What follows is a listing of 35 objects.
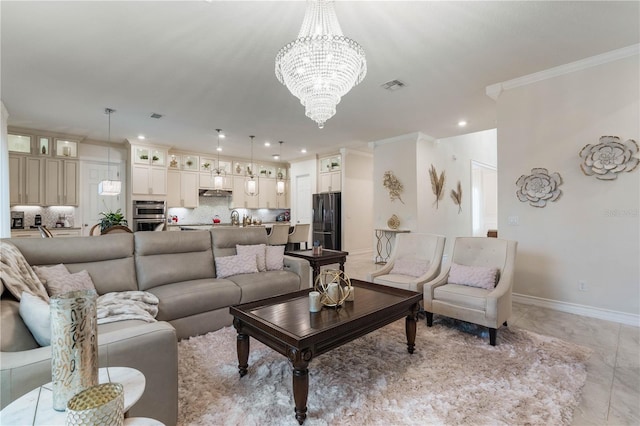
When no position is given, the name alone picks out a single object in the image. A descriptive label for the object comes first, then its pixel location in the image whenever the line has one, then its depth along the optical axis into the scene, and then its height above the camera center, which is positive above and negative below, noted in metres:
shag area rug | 1.68 -1.19
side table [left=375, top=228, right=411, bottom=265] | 6.68 -0.76
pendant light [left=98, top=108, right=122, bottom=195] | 5.09 +0.40
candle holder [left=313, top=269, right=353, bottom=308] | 2.19 -0.62
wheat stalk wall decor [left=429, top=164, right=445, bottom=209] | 6.50 +0.61
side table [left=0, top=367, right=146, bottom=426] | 0.81 -0.58
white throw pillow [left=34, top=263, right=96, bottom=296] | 2.17 -0.54
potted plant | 4.27 -0.14
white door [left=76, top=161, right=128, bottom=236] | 6.46 +0.32
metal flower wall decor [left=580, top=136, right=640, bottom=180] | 3.05 +0.58
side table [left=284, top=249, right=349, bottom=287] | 4.12 -0.68
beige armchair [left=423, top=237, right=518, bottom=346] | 2.59 -0.78
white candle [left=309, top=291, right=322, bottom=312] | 2.08 -0.66
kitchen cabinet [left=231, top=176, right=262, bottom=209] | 8.54 +0.38
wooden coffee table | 1.66 -0.74
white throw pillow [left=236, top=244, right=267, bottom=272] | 3.55 -0.51
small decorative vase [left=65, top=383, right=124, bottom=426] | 0.74 -0.53
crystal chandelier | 2.04 +1.09
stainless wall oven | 6.68 -0.10
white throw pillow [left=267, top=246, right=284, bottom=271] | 3.63 -0.61
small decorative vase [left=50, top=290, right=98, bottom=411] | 0.88 -0.43
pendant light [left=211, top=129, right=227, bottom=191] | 6.91 +0.77
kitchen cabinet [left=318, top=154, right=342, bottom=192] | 7.75 +1.01
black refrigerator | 7.62 -0.25
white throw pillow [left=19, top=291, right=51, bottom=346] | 1.40 -0.53
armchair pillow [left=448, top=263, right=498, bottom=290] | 2.88 -0.67
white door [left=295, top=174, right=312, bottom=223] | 8.71 +0.34
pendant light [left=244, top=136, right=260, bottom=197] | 7.38 +0.73
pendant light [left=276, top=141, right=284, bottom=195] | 8.49 +0.73
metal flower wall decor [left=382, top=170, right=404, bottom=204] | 6.37 +0.58
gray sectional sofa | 1.33 -0.65
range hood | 8.00 +0.50
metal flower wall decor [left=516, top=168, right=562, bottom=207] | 3.51 +0.29
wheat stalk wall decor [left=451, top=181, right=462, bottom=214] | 7.06 +0.36
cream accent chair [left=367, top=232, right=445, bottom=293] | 3.16 -0.58
